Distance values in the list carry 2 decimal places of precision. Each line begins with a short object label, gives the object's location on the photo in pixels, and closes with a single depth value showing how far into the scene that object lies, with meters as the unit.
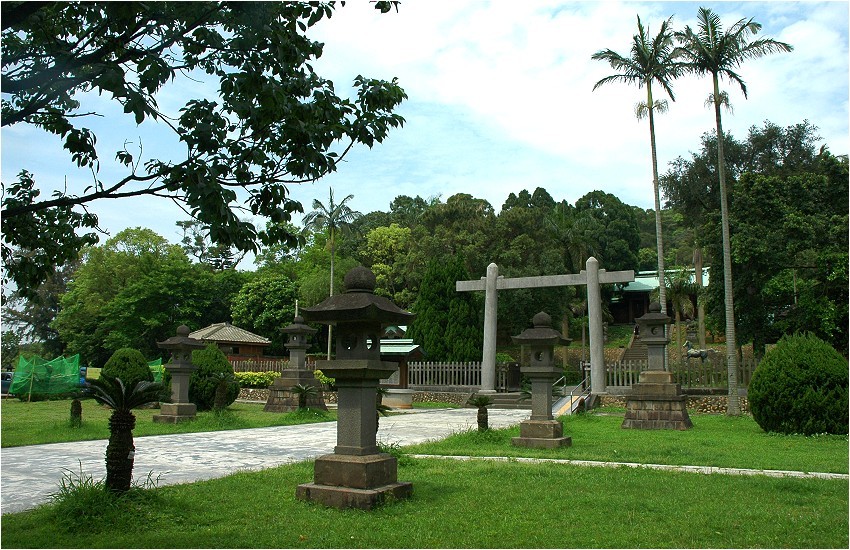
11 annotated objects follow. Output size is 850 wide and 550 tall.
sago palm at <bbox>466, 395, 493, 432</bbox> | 13.43
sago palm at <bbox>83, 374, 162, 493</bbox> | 6.59
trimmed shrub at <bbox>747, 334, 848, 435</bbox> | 13.22
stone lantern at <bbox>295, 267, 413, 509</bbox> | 7.08
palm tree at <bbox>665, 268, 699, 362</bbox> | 39.38
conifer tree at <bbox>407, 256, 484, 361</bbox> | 32.03
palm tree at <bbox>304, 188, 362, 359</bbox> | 38.72
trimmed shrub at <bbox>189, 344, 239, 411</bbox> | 19.98
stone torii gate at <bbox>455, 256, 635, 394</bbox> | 22.89
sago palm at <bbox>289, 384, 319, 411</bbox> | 19.58
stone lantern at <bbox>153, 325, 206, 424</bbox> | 16.72
